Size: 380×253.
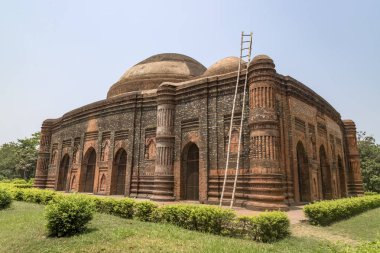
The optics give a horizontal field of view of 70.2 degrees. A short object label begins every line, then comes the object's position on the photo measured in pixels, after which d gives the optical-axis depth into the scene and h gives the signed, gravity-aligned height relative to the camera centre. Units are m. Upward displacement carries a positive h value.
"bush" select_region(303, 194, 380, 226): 7.85 -0.89
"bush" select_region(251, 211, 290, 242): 6.20 -1.04
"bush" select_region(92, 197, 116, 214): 9.37 -0.91
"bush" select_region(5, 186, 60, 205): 12.11 -0.82
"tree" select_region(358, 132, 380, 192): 25.19 +1.56
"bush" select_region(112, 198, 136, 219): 8.76 -0.95
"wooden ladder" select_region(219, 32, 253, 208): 9.95 +1.97
